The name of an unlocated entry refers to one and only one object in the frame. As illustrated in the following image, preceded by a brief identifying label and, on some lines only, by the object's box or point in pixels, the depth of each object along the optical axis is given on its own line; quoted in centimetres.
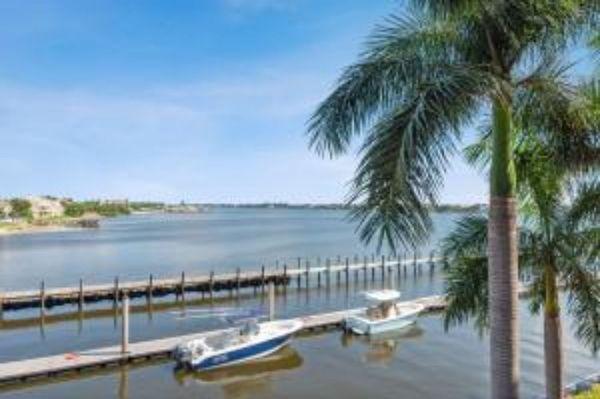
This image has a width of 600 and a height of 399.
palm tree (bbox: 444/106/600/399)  1090
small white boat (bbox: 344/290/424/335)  3055
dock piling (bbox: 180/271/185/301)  4332
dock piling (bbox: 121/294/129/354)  2509
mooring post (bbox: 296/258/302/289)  4834
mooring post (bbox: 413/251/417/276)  5444
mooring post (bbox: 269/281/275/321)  3065
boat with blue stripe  2438
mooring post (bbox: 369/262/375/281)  5298
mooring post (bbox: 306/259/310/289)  4783
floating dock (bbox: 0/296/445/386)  2253
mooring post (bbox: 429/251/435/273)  5523
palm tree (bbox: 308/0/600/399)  702
